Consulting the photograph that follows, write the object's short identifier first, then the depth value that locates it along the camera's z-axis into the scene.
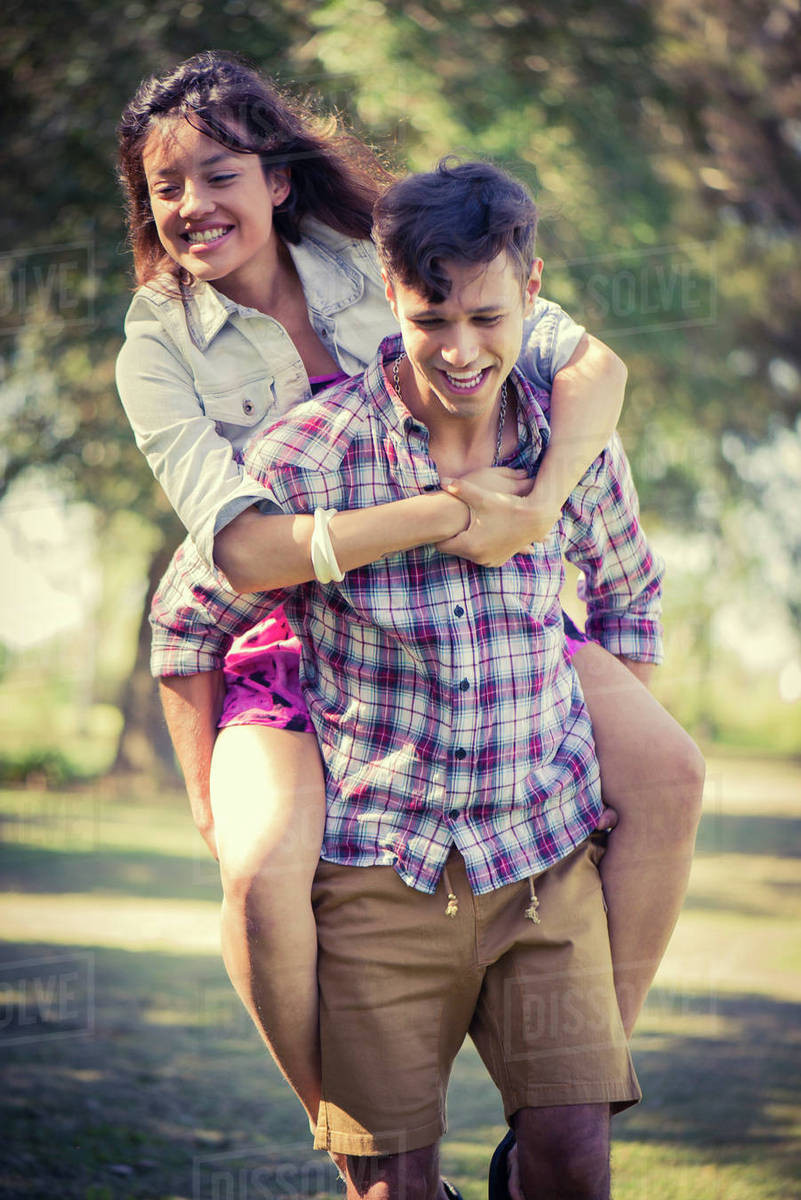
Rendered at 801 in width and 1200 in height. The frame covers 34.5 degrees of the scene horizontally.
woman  2.04
